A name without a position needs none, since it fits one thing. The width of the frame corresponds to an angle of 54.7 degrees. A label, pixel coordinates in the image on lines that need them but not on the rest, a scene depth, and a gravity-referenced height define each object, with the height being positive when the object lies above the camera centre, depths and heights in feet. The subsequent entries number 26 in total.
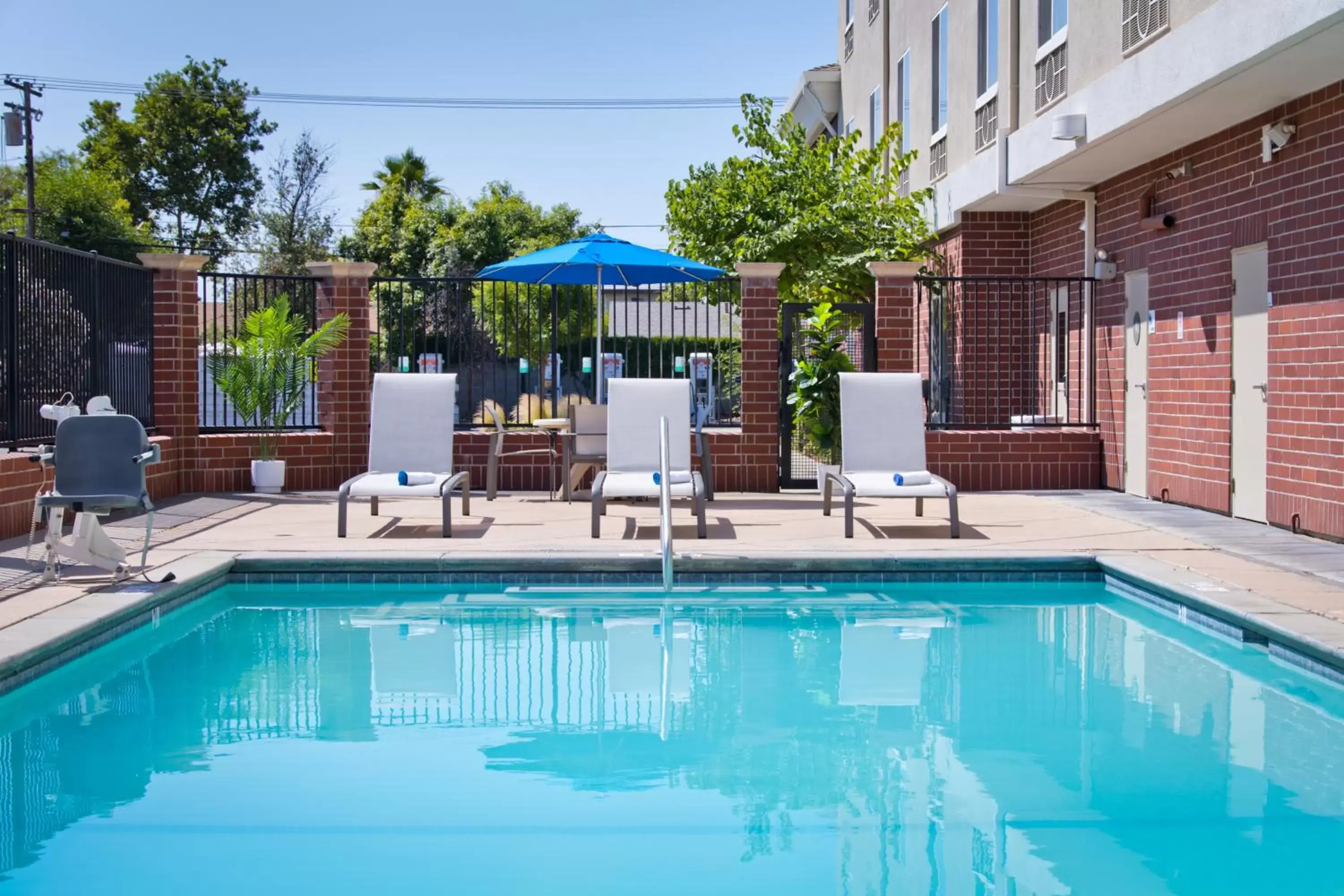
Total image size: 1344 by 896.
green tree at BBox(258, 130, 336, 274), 122.11 +18.85
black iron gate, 40.55 +1.49
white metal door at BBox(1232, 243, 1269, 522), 31.78 +0.46
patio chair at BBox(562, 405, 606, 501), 35.27 -1.04
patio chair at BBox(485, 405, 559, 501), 36.37 -1.56
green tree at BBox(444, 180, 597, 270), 106.11 +14.16
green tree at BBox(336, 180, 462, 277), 110.42 +14.58
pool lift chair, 22.77 -1.20
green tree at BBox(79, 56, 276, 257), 124.06 +24.11
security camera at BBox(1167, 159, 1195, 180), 35.37 +6.23
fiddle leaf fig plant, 39.81 +0.28
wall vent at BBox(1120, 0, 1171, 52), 32.01 +9.58
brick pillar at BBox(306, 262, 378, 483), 40.50 +1.01
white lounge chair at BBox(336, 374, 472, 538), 32.53 -0.67
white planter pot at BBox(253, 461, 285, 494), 38.81 -2.21
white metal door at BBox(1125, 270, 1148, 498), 39.14 +0.46
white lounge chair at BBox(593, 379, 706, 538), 32.24 -0.62
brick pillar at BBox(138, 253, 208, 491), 38.65 +1.17
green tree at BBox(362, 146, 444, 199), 145.38 +25.60
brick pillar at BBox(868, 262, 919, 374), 40.60 +2.56
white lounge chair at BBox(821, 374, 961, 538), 32.63 -0.70
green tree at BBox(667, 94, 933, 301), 51.93 +7.75
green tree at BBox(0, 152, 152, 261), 105.09 +15.57
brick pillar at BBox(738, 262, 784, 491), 40.01 +1.16
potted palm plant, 39.27 +0.97
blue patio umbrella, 36.17 +3.82
